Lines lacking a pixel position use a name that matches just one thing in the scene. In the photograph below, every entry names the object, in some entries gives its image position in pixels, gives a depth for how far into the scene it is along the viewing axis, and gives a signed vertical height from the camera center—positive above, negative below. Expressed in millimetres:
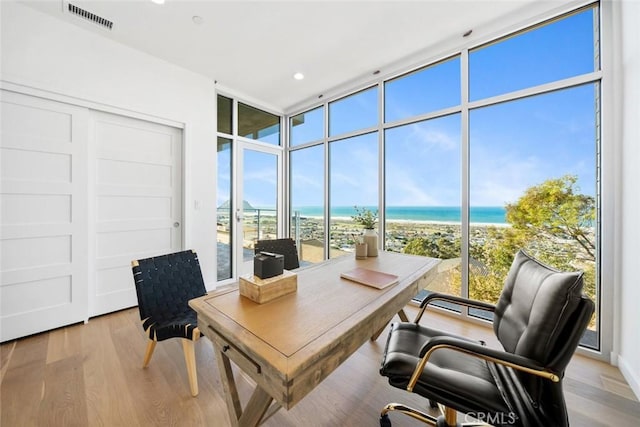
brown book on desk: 1427 -406
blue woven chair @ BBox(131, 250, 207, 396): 1590 -642
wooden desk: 778 -453
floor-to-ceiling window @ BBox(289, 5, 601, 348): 2059 +630
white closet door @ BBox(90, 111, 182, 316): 2594 +160
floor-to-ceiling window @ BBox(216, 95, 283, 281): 3654 +502
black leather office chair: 851 -614
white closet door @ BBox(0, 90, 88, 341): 2104 -24
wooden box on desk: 1177 -372
